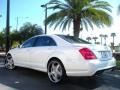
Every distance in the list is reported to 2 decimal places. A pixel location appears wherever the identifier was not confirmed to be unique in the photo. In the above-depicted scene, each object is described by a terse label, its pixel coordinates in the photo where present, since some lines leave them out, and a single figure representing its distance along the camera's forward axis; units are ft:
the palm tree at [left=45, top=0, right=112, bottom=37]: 29.40
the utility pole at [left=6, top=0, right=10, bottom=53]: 27.50
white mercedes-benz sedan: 9.98
